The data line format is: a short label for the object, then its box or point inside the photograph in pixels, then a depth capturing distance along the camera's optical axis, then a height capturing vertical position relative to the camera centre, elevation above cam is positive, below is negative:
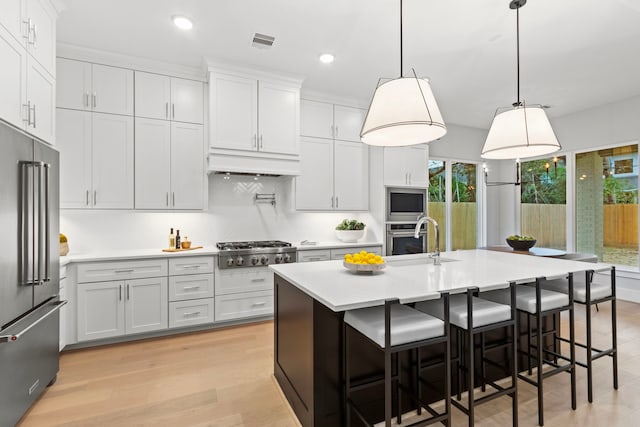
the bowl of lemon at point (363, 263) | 2.08 -0.32
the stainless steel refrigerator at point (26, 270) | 1.82 -0.34
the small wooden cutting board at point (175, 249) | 3.51 -0.38
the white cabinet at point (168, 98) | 3.41 +1.28
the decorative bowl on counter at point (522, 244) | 3.96 -0.37
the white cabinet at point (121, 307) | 3.00 -0.90
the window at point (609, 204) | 4.64 +0.14
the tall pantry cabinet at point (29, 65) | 1.89 +0.98
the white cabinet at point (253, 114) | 3.55 +1.16
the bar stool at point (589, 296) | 2.17 -0.59
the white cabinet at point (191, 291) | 3.33 -0.80
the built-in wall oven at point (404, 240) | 4.44 -0.37
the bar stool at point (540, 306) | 2.00 -0.61
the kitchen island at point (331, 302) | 1.71 -0.51
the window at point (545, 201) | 5.46 +0.22
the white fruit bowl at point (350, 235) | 4.37 -0.28
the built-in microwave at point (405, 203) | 4.48 +0.15
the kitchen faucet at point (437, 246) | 2.42 -0.26
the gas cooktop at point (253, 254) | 3.52 -0.44
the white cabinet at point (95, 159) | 3.15 +0.56
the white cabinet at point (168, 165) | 3.42 +0.54
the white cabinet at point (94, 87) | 3.13 +1.28
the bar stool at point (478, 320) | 1.75 -0.61
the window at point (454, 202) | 5.63 +0.21
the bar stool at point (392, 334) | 1.55 -0.60
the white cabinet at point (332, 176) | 4.18 +0.51
